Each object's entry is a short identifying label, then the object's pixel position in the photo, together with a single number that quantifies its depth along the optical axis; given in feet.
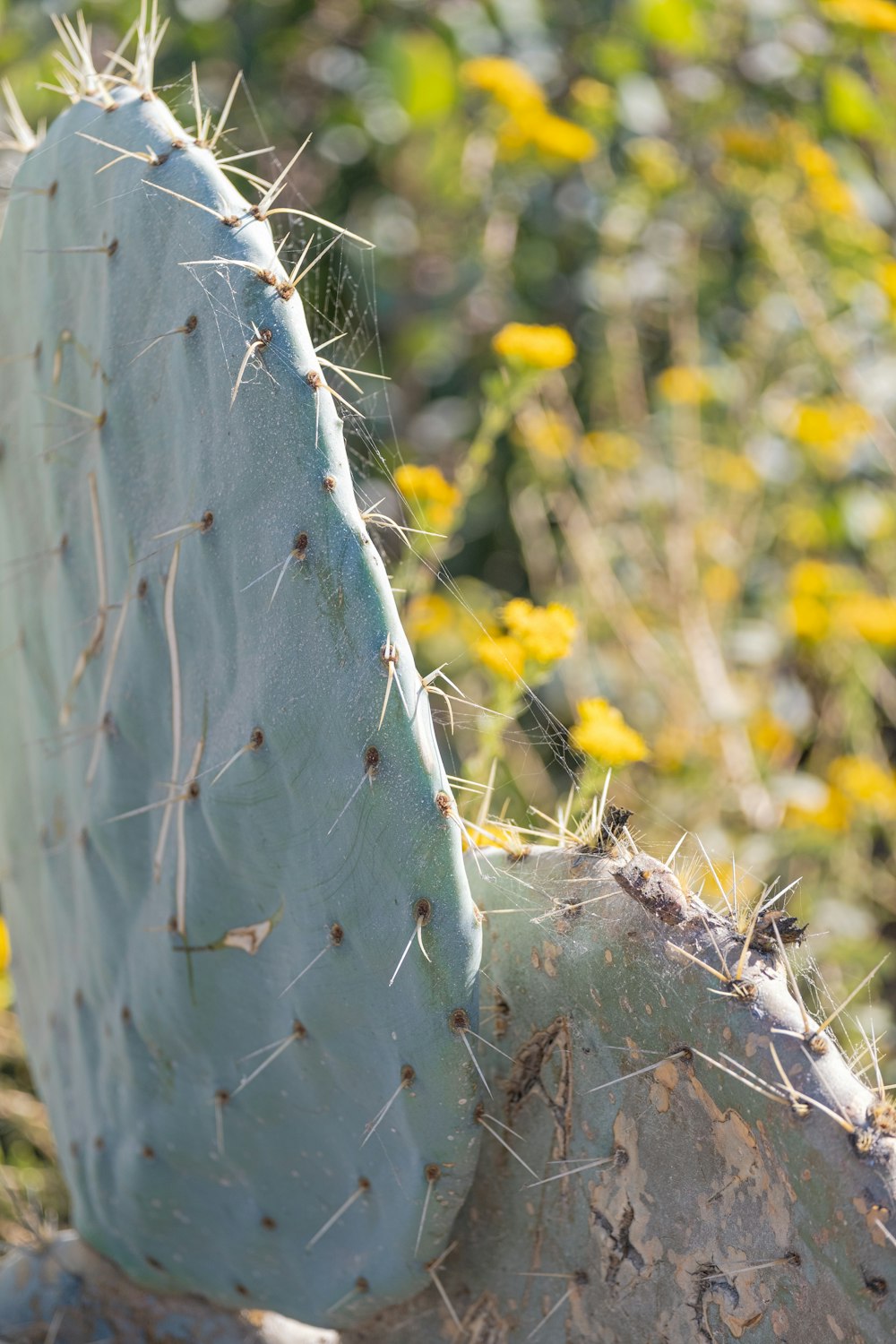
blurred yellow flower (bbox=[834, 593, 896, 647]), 6.77
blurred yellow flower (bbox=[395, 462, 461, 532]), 4.14
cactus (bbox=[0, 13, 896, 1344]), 2.59
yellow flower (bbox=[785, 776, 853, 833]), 6.46
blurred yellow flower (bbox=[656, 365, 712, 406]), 7.59
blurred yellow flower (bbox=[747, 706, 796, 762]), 7.18
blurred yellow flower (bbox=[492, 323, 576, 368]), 4.51
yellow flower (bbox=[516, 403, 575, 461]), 7.32
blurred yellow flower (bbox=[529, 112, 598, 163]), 6.98
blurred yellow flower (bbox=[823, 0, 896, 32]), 7.18
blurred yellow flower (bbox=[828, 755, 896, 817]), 6.46
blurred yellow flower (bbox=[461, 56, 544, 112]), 6.86
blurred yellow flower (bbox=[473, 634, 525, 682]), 3.59
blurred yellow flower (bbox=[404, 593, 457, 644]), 5.04
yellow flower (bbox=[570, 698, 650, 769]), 3.47
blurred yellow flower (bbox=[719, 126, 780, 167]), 8.10
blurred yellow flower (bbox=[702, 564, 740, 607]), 7.85
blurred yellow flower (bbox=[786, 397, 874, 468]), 7.33
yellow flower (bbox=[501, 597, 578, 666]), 3.65
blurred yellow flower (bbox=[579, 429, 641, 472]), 7.82
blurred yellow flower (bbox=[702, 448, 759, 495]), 7.86
